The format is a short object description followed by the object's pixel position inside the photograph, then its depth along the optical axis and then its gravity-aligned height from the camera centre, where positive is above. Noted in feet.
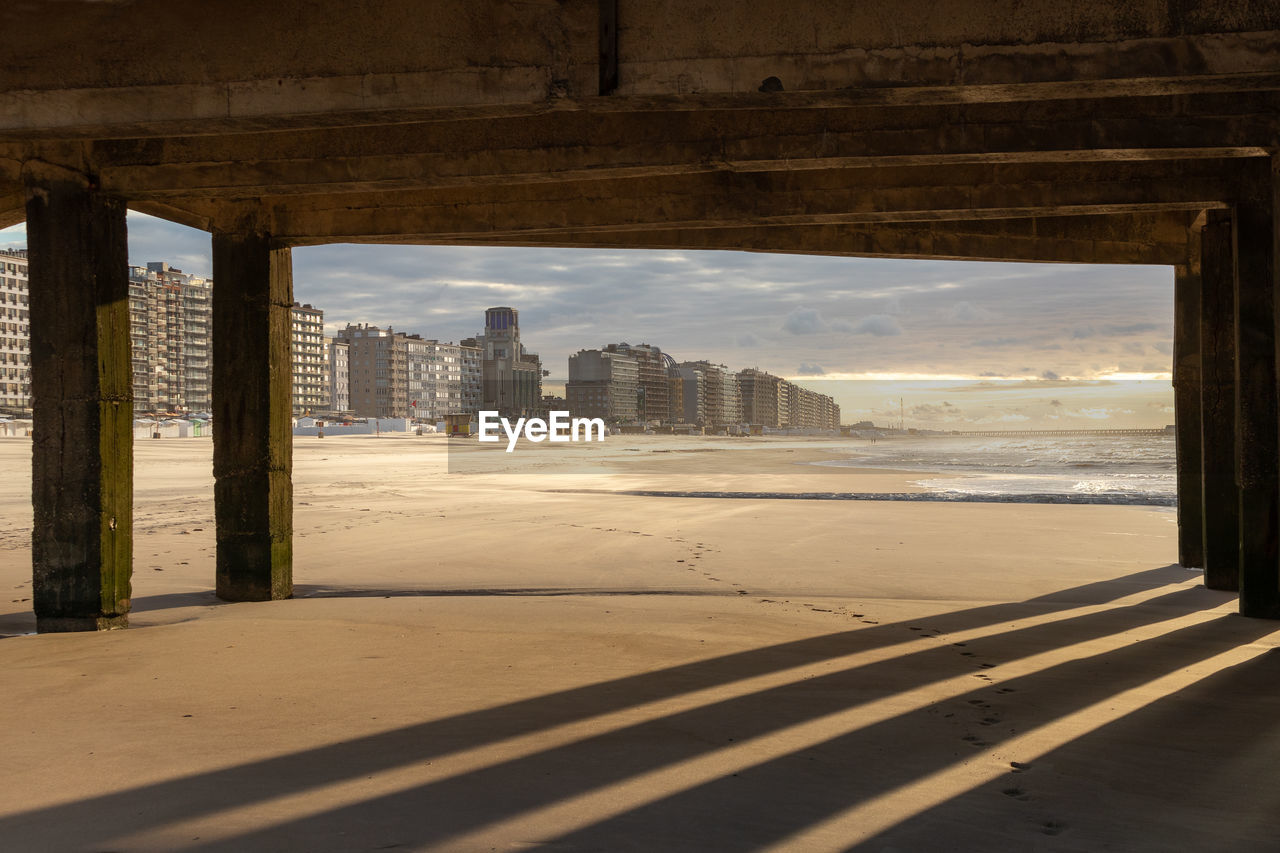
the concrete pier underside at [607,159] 20.93 +7.78
